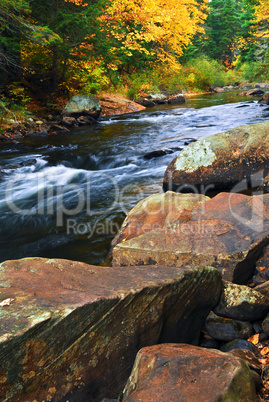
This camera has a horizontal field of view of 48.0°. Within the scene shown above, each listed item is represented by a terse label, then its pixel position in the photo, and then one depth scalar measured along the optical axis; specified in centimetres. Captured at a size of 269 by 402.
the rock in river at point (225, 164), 546
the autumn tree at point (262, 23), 1925
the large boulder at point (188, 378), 142
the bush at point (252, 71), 3315
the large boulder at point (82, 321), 150
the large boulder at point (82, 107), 1479
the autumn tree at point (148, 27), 1856
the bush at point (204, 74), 2936
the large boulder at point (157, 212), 381
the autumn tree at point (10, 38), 1018
